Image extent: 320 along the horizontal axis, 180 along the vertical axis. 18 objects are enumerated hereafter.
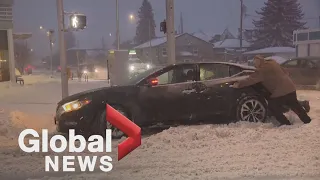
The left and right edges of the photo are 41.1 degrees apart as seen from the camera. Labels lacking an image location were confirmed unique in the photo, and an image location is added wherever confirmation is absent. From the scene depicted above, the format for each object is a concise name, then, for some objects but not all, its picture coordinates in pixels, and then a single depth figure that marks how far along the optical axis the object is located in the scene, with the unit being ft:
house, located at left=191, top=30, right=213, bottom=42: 333.17
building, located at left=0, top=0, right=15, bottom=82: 85.46
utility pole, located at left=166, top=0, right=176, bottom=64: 40.50
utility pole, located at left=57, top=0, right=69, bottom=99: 42.94
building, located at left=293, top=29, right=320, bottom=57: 128.47
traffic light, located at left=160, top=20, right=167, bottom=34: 41.96
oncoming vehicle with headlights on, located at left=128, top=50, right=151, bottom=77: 128.22
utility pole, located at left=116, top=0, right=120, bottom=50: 98.16
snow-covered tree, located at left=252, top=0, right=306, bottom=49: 206.10
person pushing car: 28.30
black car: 27.30
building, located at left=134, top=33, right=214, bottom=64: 255.91
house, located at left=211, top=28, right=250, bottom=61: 251.72
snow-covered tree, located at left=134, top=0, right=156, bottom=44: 382.63
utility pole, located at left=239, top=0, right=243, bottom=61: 188.55
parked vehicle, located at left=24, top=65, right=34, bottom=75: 211.20
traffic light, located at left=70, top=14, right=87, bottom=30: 45.14
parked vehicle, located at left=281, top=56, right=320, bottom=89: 63.67
